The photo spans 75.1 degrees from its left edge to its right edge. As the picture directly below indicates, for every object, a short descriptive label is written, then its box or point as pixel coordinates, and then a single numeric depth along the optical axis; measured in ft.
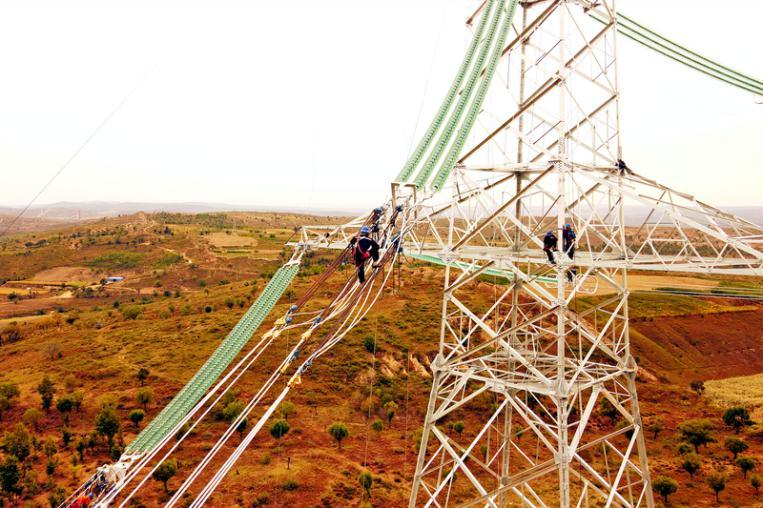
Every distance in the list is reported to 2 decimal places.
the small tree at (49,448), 102.98
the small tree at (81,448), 103.76
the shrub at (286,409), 123.49
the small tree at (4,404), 122.13
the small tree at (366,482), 94.84
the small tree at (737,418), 131.86
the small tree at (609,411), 142.14
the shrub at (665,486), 95.04
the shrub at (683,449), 118.52
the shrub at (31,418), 115.55
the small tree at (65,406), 120.57
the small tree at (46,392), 124.57
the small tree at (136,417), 117.60
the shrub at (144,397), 125.90
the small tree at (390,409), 128.26
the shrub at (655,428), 131.88
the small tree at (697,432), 120.98
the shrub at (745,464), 105.91
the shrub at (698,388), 161.48
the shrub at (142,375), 140.15
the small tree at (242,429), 119.65
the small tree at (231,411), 121.60
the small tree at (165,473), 93.20
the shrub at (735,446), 115.34
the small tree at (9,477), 87.76
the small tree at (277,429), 114.21
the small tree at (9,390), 126.62
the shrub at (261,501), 90.48
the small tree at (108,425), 108.06
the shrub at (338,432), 114.01
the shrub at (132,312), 199.62
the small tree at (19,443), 99.40
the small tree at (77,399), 124.47
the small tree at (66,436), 110.01
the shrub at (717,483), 97.60
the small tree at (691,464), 106.93
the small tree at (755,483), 100.32
